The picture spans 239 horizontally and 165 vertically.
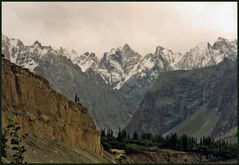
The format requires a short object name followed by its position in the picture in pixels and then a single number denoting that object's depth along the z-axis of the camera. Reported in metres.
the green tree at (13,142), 69.04
